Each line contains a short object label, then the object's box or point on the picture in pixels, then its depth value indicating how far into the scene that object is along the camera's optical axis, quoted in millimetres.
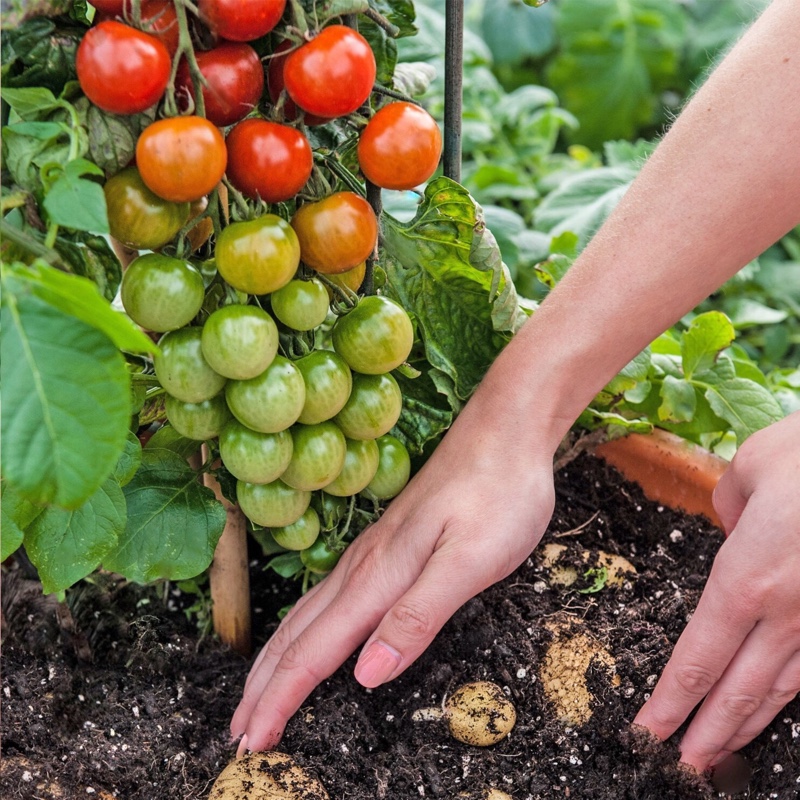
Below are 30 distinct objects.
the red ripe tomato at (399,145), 673
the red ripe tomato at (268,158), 644
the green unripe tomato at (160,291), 661
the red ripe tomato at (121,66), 573
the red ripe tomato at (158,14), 601
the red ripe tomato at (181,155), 591
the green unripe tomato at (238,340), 662
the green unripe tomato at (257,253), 648
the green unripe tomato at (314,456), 756
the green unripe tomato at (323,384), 727
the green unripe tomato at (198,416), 743
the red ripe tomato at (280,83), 665
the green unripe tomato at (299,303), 697
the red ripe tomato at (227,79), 623
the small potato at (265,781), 802
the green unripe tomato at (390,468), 878
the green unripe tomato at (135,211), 635
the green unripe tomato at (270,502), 792
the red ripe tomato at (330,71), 611
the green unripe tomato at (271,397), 692
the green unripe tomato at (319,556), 935
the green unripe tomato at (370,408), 779
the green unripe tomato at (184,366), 693
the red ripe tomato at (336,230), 684
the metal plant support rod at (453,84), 796
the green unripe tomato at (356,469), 818
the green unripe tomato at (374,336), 748
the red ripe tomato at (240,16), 593
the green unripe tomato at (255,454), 733
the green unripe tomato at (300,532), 860
